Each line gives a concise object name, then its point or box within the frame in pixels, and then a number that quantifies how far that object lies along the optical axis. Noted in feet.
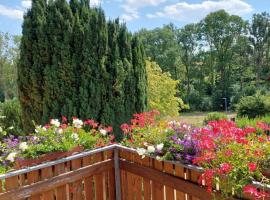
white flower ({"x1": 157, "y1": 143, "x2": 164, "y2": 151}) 6.75
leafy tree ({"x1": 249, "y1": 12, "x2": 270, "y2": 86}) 68.33
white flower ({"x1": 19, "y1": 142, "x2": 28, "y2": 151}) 7.31
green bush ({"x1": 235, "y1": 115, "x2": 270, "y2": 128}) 19.87
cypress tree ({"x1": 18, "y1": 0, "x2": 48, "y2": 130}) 16.06
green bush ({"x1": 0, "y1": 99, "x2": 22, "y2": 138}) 20.85
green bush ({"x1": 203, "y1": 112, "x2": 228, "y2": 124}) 30.07
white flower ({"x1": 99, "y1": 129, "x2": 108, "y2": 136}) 9.20
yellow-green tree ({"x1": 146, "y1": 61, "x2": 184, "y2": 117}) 29.64
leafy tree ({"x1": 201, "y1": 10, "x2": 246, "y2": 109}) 71.51
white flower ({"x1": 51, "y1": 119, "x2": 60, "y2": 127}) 8.64
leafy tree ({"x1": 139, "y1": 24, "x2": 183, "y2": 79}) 73.72
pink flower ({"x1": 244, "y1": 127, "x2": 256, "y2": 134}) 6.05
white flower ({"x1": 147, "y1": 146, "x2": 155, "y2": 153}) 6.80
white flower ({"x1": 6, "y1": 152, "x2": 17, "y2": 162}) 7.14
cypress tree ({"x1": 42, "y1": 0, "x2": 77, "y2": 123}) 15.70
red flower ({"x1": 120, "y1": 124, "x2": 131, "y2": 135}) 8.74
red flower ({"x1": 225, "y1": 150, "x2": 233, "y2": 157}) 5.26
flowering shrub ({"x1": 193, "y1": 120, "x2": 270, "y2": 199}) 5.00
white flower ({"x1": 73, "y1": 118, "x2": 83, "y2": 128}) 8.94
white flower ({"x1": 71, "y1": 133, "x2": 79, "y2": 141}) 8.28
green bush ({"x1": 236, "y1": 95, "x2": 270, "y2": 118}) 34.12
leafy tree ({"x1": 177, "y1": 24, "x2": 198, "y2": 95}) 76.43
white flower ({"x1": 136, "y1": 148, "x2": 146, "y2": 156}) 7.02
